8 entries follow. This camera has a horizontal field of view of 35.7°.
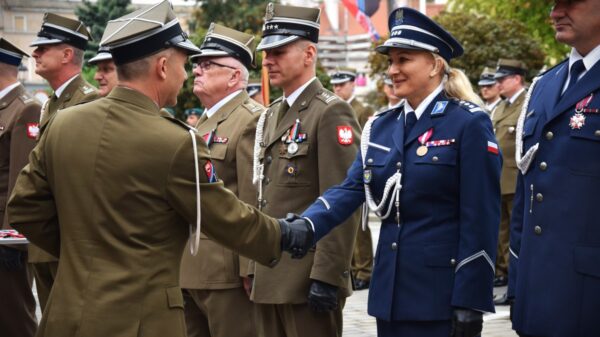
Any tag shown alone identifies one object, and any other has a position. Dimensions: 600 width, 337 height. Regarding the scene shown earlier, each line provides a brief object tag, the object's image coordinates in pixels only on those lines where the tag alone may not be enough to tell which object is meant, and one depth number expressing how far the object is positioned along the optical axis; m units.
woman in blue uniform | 4.00
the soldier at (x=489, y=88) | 12.64
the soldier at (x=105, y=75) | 6.75
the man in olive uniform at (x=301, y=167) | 4.97
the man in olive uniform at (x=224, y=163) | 5.68
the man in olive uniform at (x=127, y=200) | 3.54
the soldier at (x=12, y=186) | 6.58
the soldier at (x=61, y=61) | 6.52
